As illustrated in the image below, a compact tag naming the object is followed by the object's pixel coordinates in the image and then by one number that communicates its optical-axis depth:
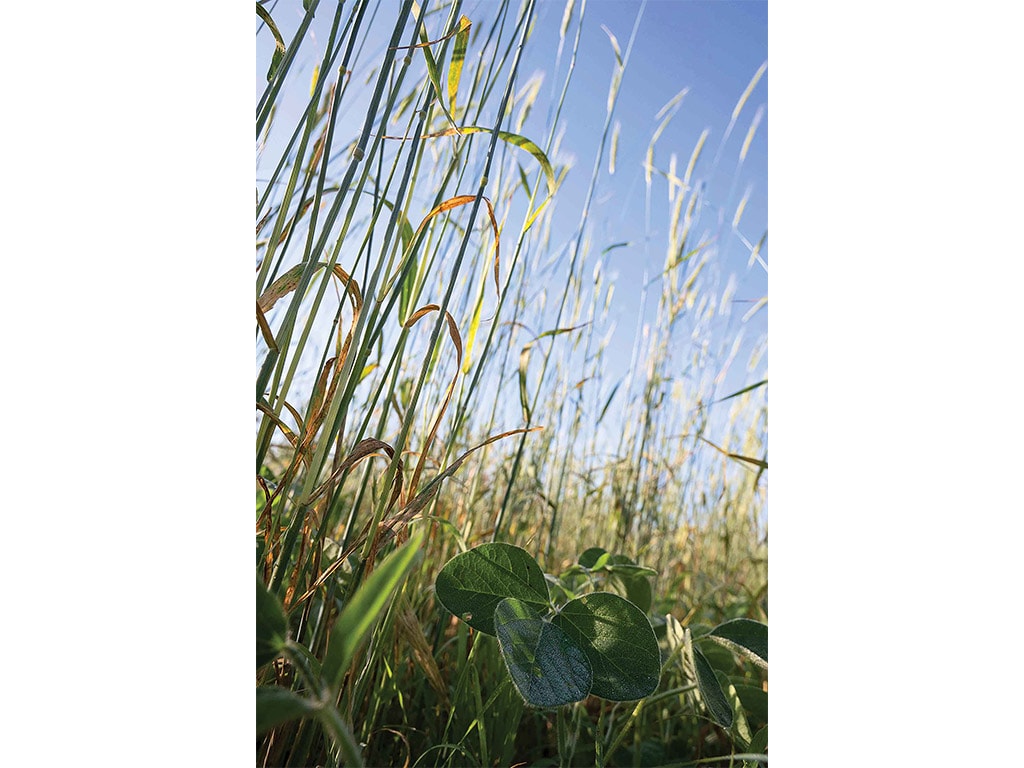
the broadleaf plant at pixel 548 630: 0.35
